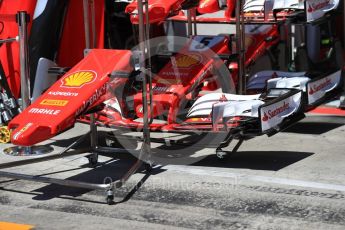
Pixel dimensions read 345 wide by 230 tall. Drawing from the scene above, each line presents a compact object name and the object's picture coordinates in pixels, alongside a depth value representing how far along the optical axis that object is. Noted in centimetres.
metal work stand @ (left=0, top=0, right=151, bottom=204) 805
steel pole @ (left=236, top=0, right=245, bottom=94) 1076
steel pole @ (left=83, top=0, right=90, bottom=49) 914
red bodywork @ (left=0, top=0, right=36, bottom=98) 1237
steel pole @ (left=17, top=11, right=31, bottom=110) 1014
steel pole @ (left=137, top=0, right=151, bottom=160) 857
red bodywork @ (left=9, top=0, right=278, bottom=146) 821
